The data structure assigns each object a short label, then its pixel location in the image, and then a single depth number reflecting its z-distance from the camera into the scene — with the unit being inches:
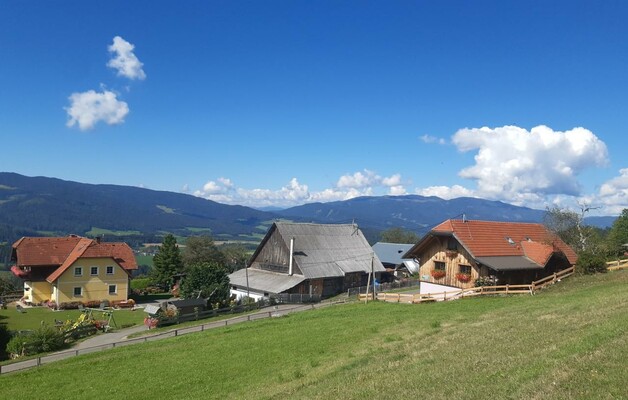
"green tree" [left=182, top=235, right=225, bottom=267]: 3358.8
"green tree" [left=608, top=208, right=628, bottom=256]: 2356.1
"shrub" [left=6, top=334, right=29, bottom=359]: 1282.0
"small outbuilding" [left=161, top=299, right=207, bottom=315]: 1694.1
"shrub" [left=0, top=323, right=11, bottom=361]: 1304.1
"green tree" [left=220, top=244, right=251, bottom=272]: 3535.4
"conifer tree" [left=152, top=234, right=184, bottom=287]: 2797.7
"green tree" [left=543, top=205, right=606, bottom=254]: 2094.0
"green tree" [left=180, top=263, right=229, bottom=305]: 1900.8
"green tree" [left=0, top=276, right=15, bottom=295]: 2616.9
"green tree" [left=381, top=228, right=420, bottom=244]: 4802.2
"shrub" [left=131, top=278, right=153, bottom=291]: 2743.6
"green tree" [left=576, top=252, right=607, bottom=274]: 1521.9
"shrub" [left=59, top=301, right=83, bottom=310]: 2197.3
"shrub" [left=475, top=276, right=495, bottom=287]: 1553.9
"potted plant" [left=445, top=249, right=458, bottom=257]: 1684.1
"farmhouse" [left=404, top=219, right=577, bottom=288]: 1590.8
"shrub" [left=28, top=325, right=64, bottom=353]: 1309.1
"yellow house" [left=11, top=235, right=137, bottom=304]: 2247.8
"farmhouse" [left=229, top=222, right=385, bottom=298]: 2219.5
